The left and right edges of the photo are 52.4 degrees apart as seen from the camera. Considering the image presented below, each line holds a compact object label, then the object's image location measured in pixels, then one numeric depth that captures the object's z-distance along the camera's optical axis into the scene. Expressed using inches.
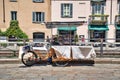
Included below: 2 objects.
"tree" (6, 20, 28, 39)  599.6
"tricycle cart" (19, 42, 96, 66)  236.7
